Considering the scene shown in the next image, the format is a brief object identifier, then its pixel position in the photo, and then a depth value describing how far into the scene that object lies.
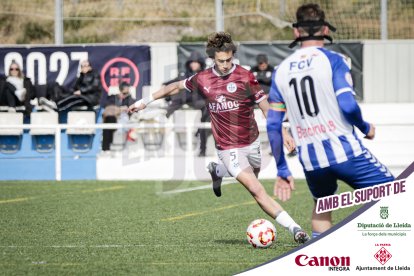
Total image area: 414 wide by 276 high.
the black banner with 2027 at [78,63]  42.41
